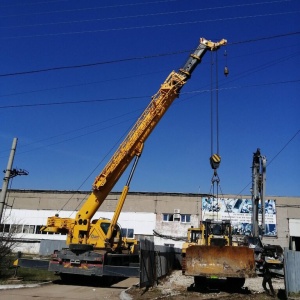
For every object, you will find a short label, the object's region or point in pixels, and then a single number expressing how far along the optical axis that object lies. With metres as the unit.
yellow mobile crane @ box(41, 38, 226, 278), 17.33
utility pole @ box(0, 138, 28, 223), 14.83
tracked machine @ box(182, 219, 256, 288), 13.16
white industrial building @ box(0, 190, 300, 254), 39.88
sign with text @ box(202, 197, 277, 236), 39.91
